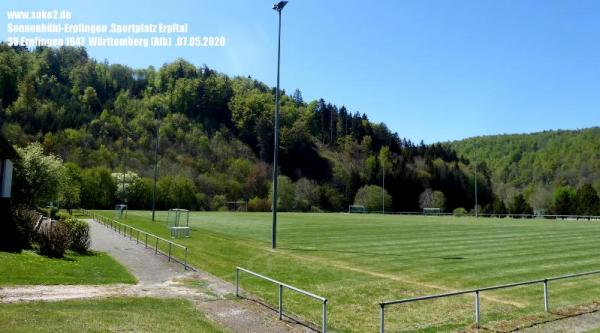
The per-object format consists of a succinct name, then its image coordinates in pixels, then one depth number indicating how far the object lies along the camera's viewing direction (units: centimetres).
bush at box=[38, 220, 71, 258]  2000
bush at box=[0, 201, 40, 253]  2217
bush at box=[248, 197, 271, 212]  12286
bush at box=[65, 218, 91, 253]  2223
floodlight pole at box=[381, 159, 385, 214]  12899
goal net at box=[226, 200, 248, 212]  12516
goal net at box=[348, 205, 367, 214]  13225
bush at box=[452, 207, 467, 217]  10393
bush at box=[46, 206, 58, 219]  4145
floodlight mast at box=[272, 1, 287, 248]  2725
